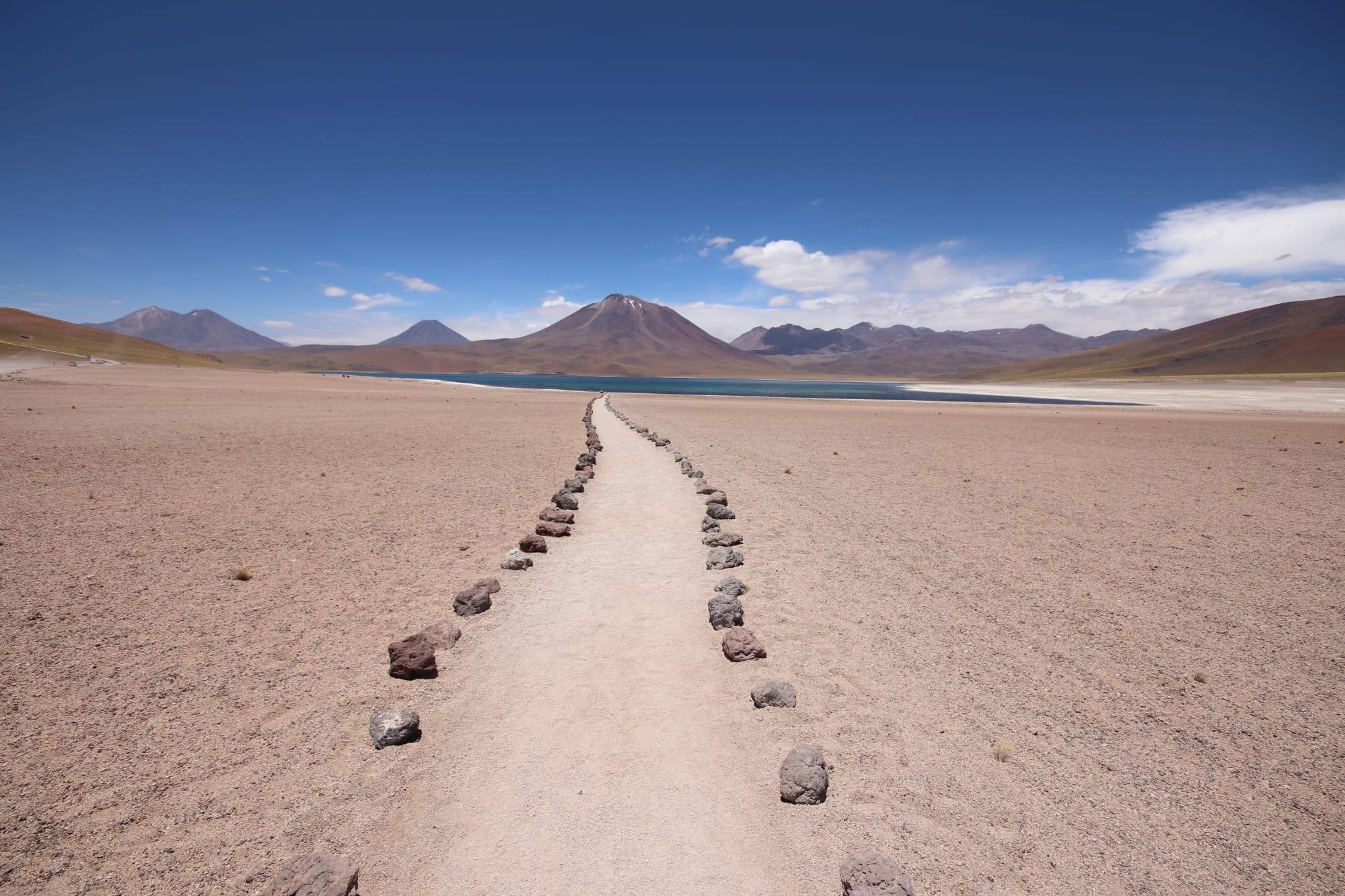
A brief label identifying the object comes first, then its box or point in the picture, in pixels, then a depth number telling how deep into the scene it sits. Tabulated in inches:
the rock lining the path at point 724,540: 378.9
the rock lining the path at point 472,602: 275.3
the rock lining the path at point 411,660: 216.5
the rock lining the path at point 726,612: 263.1
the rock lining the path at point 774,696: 202.2
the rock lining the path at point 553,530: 401.7
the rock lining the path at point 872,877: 126.4
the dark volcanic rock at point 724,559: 341.4
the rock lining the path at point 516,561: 335.6
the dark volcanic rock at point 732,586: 295.1
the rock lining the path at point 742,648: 234.1
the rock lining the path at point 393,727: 179.5
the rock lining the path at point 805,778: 156.8
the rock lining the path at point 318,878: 124.2
